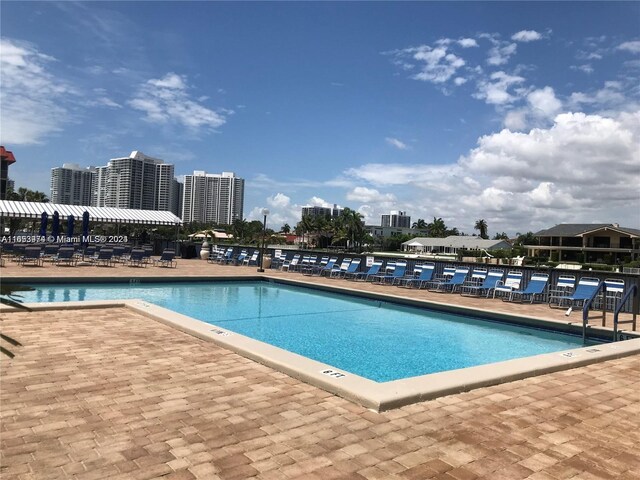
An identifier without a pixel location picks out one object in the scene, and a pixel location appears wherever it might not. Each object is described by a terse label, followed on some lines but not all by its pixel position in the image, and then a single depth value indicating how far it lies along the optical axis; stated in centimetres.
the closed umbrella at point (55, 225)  2252
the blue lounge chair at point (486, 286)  1289
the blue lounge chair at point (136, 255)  1809
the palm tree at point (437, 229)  10512
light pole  1843
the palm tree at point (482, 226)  11369
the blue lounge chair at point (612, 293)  1009
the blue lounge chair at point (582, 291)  1065
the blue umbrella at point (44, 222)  2191
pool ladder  739
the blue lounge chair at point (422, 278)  1471
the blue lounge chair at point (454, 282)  1380
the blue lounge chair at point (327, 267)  1790
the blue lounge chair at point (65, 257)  1661
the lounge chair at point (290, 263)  1959
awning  2219
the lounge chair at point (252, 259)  2172
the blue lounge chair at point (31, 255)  1585
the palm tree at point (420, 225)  12900
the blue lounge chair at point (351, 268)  1709
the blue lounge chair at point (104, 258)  1766
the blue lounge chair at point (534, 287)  1182
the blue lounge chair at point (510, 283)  1224
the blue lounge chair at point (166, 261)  1862
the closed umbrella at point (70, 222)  2302
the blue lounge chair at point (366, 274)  1641
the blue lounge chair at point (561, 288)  1131
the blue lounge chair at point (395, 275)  1573
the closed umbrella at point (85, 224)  2266
